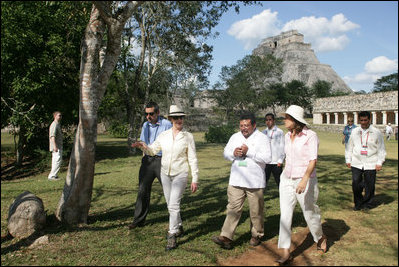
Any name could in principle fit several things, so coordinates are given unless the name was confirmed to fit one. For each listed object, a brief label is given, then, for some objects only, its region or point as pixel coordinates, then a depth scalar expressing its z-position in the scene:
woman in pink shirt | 3.93
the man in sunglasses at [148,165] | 5.23
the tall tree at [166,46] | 16.38
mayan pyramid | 89.50
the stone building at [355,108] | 36.03
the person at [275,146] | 7.10
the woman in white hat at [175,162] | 4.59
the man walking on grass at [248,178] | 4.41
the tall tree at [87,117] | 5.35
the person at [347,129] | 11.15
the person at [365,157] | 5.96
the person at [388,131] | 27.71
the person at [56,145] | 9.49
